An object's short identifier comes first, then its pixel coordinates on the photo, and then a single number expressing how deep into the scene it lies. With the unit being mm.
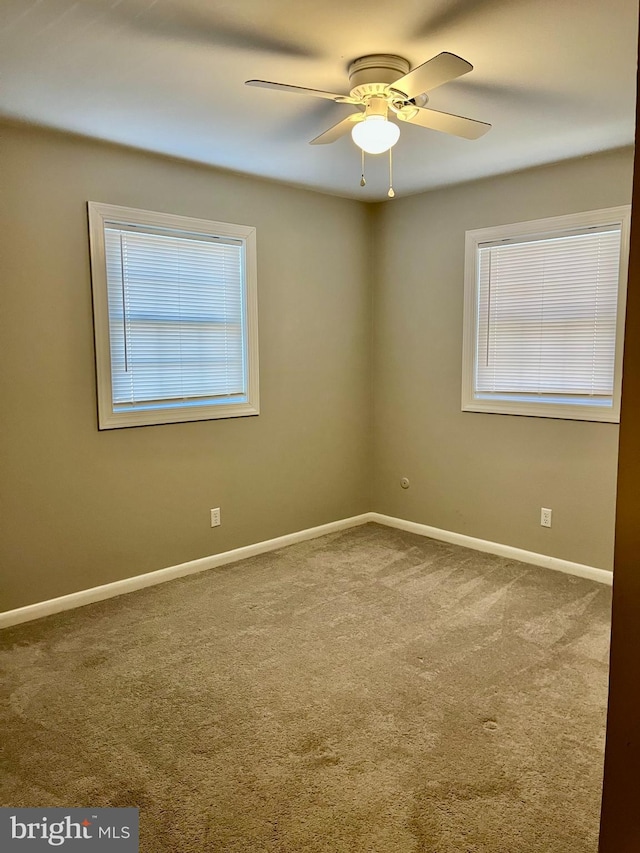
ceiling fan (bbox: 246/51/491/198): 2141
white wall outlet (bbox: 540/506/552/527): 3914
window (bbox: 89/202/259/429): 3395
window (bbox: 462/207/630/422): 3539
